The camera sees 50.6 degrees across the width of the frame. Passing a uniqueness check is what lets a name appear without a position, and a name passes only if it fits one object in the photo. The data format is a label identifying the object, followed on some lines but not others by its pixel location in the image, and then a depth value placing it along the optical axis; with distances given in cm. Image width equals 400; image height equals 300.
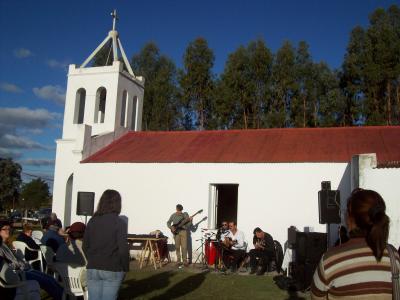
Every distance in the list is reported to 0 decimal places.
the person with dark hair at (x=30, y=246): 716
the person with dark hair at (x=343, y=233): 610
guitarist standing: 1218
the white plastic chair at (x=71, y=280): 558
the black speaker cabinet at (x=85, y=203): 1219
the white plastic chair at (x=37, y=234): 928
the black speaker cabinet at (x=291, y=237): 1025
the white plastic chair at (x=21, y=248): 696
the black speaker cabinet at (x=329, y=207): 854
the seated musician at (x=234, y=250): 1124
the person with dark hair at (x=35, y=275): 536
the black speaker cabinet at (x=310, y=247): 883
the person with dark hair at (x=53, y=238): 712
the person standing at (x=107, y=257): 405
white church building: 1193
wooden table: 1162
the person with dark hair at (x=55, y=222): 766
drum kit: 1166
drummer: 1186
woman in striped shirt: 219
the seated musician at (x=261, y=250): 1093
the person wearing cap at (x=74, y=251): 570
